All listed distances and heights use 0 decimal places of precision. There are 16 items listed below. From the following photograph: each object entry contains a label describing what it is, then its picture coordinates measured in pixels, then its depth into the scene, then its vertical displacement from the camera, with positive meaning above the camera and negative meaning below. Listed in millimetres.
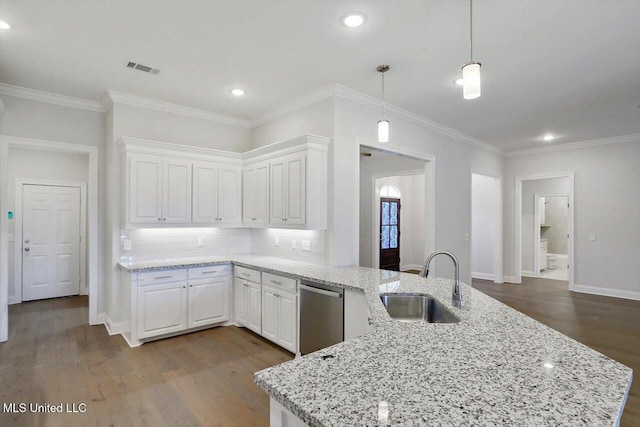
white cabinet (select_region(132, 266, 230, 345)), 3719 -1014
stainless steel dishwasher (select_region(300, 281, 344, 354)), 2895 -917
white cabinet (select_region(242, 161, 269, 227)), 4242 +293
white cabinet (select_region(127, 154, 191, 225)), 3900 +306
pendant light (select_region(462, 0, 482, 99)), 1934 +804
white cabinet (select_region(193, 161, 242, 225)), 4367 +298
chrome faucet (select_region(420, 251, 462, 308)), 2141 -505
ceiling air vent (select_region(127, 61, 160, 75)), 3299 +1500
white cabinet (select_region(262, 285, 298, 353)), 3383 -1088
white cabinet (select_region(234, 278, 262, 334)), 3879 -1091
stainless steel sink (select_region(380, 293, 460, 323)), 2355 -661
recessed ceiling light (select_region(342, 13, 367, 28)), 2447 +1483
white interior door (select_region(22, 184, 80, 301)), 5602 -471
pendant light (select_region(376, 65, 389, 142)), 3154 +847
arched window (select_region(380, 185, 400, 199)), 8428 +643
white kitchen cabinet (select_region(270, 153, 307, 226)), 3674 +304
